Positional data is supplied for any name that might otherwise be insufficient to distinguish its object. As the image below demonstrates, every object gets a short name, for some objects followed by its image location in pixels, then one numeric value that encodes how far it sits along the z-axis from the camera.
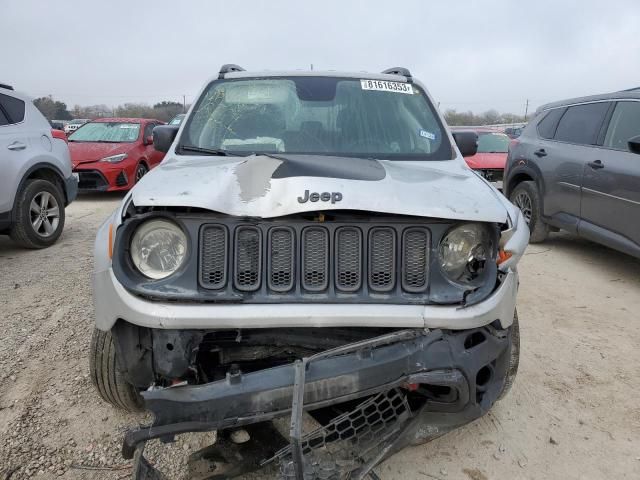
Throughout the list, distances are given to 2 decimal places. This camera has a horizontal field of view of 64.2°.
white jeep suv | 1.89
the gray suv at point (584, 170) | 4.84
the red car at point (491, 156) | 10.02
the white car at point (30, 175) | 5.56
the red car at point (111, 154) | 9.59
